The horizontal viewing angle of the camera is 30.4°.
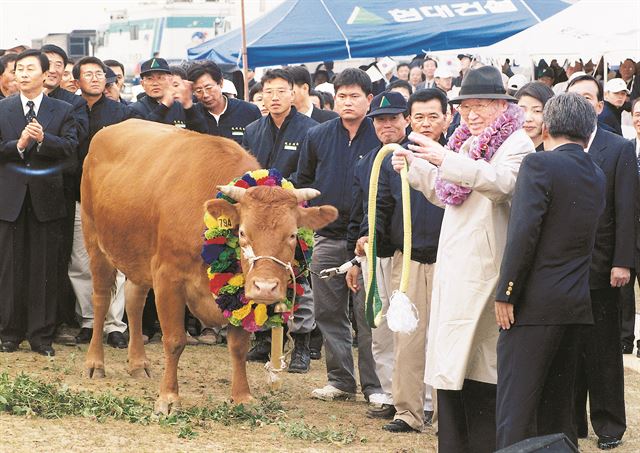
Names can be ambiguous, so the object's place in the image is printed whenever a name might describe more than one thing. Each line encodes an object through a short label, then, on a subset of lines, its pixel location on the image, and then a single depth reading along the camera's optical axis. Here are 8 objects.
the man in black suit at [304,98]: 11.93
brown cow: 7.79
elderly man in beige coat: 6.38
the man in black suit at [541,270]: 6.01
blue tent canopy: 21.69
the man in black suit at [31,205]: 10.43
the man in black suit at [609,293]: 7.70
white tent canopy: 16.77
